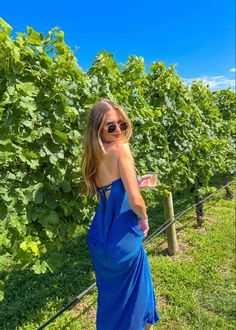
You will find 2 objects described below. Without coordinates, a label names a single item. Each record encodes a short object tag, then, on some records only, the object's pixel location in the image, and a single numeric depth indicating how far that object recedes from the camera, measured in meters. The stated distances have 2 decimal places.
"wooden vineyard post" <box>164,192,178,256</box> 5.36
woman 2.08
